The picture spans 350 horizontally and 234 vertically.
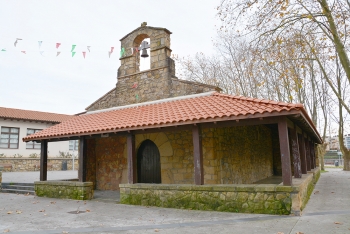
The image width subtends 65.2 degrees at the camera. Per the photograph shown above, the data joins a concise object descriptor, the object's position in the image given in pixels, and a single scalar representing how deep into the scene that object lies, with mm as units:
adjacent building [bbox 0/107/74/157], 20312
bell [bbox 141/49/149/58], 9977
